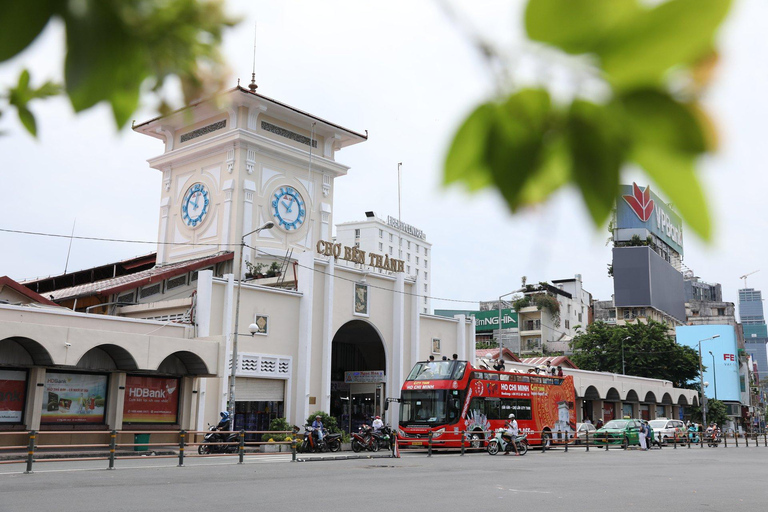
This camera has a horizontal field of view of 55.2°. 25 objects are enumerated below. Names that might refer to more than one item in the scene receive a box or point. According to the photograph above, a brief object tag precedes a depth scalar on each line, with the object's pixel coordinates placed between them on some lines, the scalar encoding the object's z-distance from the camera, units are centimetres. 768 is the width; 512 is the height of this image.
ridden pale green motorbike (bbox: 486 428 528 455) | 2491
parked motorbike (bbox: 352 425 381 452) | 2488
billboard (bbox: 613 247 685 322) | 7331
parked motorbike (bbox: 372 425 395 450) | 2538
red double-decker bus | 2561
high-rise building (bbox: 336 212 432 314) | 10550
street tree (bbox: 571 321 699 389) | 5406
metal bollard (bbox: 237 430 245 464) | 1859
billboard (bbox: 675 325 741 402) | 7175
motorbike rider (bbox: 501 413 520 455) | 2480
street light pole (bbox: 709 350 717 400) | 6920
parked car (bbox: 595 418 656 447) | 3359
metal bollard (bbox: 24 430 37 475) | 1456
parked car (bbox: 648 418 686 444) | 3684
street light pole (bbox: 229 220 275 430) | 2255
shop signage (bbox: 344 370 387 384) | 3228
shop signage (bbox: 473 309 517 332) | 7344
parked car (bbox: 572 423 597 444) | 3192
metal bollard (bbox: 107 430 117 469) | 1571
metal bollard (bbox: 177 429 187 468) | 1712
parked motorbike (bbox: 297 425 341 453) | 2431
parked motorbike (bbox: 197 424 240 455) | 2153
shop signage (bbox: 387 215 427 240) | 10681
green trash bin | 2223
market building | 2148
